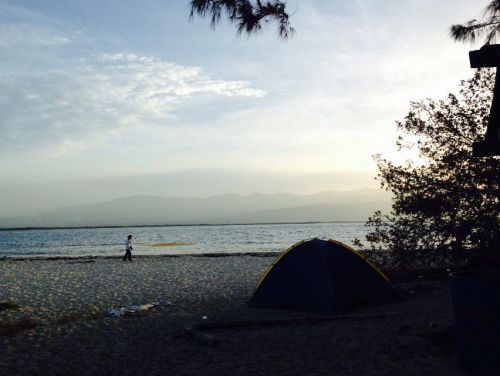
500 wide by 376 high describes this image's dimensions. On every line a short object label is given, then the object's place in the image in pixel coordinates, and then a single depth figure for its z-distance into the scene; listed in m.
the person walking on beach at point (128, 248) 29.18
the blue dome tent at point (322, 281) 10.46
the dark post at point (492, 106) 5.80
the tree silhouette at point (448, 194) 12.81
